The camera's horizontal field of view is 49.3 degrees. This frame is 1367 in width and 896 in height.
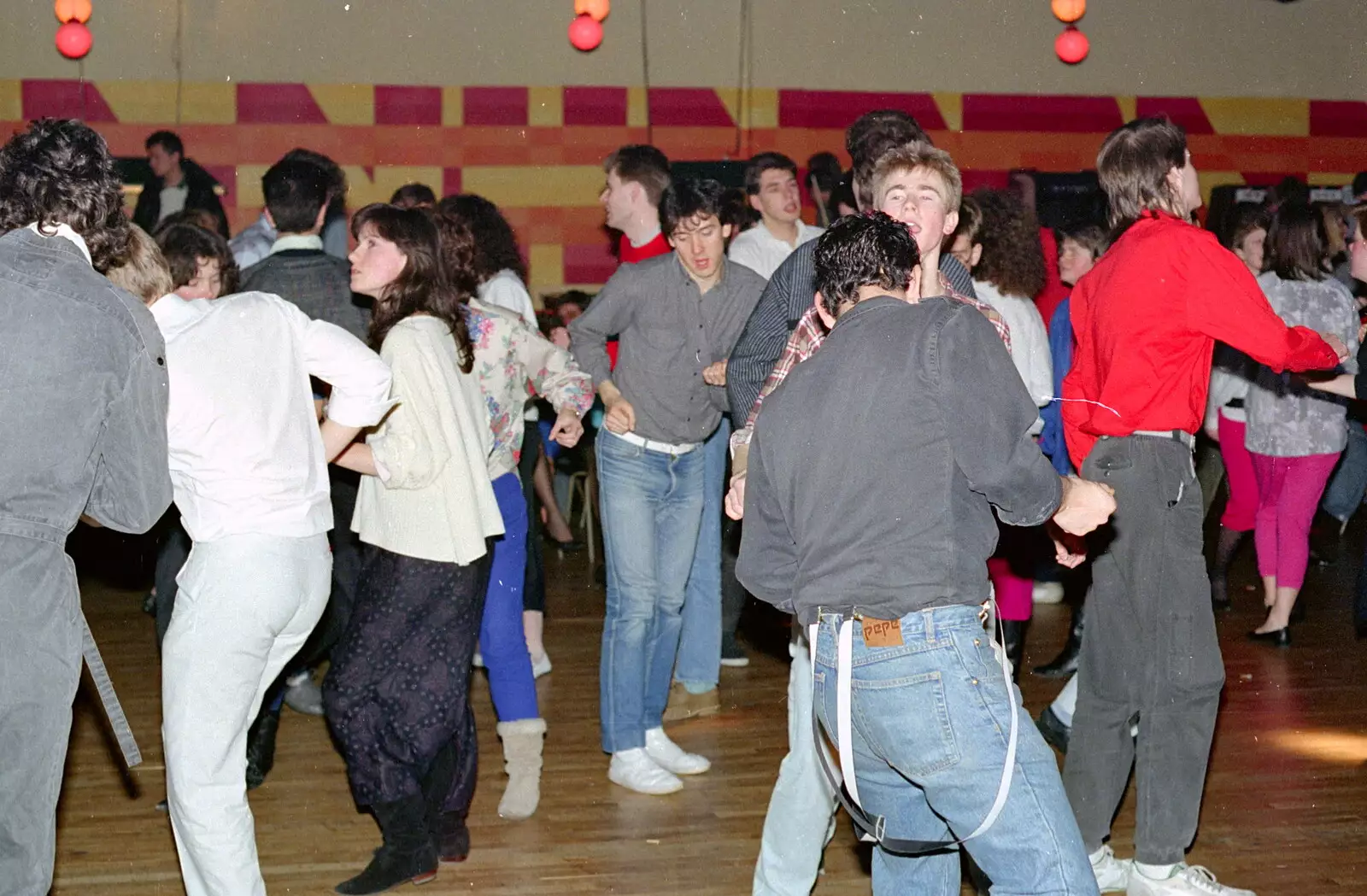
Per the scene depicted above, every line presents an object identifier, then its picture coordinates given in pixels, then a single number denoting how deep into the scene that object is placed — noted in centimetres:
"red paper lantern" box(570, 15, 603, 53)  916
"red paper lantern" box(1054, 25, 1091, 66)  995
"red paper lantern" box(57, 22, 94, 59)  880
